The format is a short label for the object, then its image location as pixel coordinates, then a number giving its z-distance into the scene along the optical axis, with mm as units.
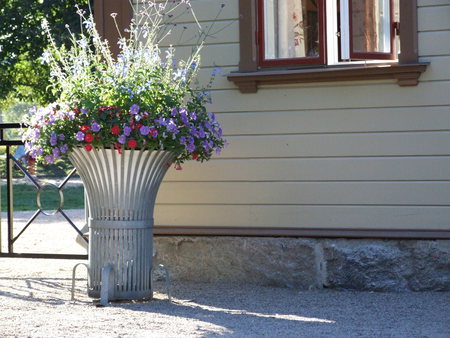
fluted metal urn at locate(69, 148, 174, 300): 9101
